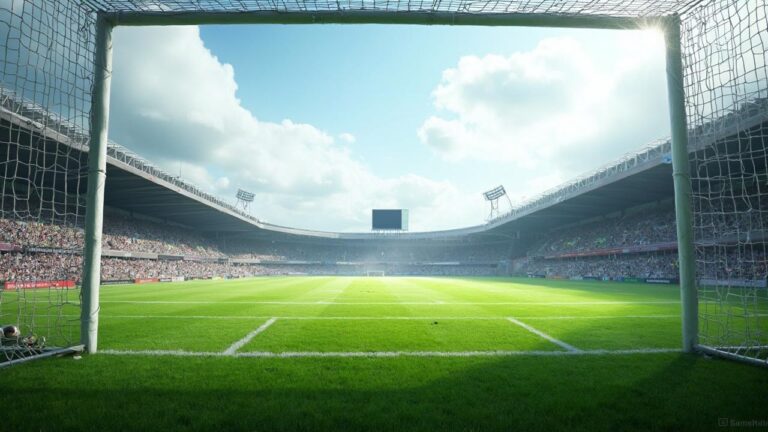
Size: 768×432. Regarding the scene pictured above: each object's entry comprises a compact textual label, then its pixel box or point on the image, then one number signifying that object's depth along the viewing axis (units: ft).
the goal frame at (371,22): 19.07
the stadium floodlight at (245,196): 257.75
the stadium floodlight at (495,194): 236.63
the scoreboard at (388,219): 266.36
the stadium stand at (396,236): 92.94
